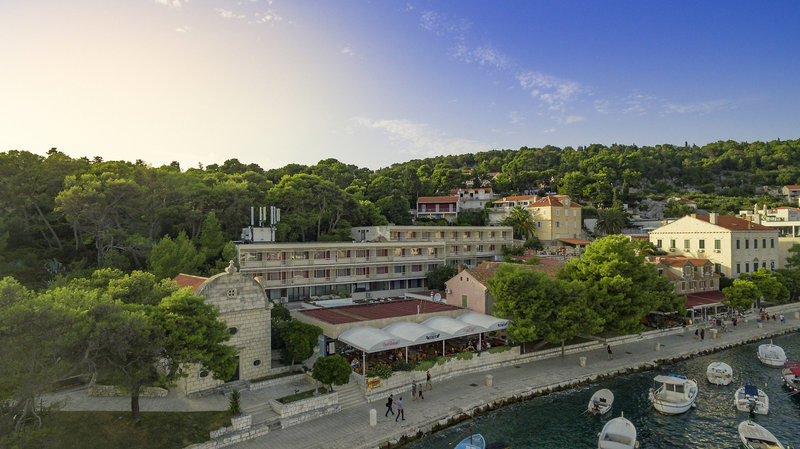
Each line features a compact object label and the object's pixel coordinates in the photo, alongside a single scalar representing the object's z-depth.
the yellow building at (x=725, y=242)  60.25
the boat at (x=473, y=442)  21.91
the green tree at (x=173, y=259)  38.50
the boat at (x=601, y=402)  27.83
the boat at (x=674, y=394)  28.56
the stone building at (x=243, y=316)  27.31
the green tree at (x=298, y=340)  29.55
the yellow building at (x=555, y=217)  81.81
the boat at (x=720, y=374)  33.66
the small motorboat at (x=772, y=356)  37.50
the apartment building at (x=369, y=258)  48.22
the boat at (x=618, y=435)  23.59
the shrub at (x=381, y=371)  28.97
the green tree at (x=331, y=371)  25.81
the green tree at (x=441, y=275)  55.66
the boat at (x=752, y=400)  28.64
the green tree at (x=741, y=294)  50.31
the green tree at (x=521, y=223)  80.81
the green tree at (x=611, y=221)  88.69
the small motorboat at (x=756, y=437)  23.67
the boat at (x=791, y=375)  32.22
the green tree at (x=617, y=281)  38.94
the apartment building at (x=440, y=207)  95.25
